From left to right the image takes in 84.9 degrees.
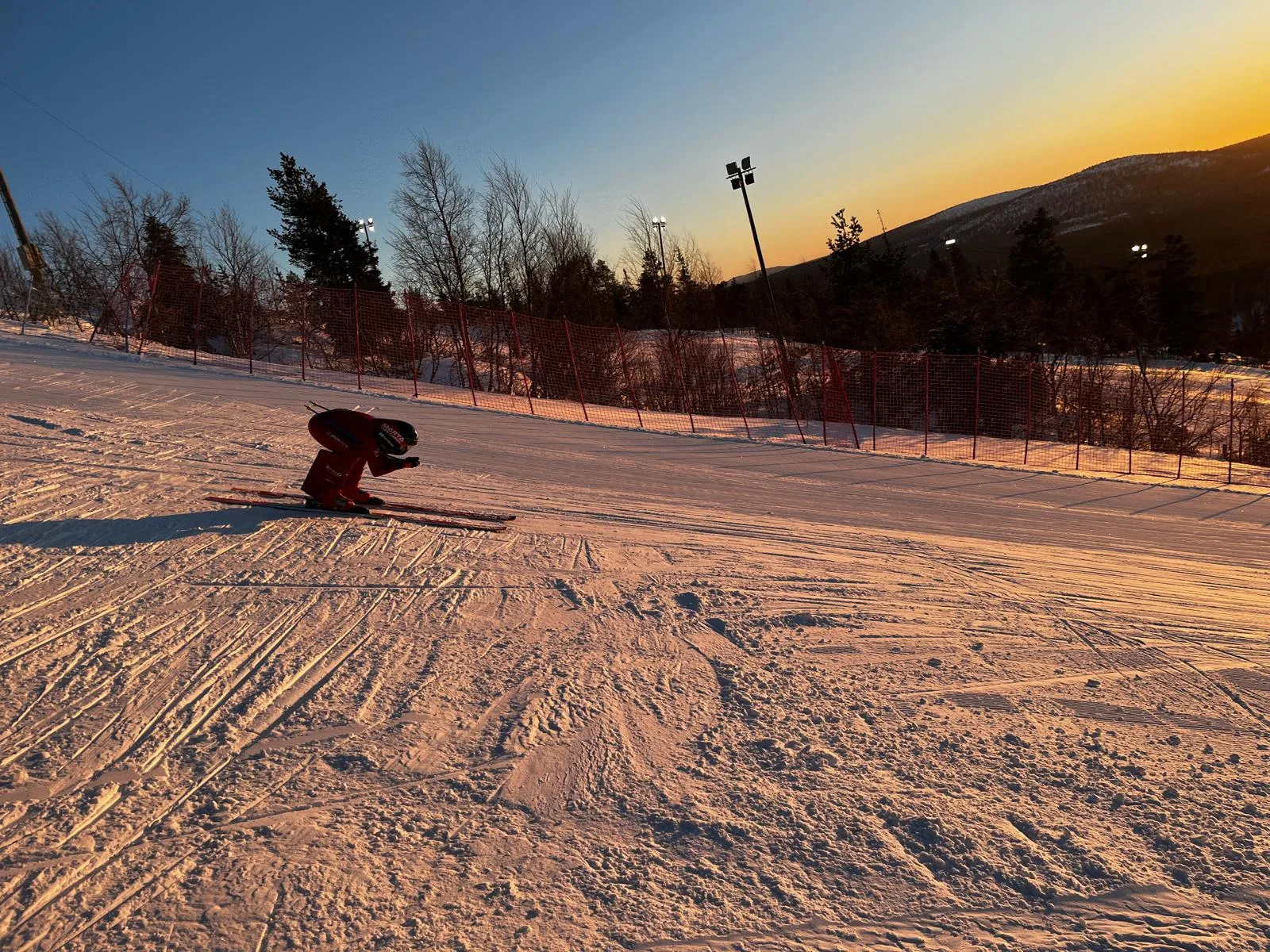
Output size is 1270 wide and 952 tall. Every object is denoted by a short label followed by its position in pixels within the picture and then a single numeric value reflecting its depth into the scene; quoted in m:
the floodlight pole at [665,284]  35.47
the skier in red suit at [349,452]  6.45
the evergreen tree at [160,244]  33.91
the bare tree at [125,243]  32.69
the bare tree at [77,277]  29.95
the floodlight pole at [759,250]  25.57
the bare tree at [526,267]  32.75
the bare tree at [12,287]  26.05
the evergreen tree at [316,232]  32.84
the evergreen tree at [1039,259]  55.06
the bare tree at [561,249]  34.00
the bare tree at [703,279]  42.03
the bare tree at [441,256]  30.62
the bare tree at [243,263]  36.03
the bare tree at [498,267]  32.12
